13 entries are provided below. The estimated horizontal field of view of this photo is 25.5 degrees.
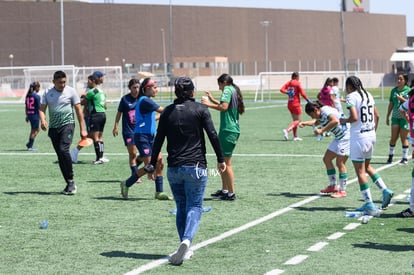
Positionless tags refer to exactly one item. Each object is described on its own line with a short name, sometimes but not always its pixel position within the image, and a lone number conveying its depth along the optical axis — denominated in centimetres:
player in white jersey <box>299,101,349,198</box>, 1332
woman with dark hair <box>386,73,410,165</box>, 1878
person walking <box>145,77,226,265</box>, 945
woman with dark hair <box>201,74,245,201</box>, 1370
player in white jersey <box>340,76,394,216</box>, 1202
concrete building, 10125
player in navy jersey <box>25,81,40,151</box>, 2435
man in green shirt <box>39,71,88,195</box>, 1468
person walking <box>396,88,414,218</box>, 1191
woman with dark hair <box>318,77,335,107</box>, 2604
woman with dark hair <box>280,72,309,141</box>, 2672
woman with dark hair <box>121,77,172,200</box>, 1401
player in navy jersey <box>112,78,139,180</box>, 1608
